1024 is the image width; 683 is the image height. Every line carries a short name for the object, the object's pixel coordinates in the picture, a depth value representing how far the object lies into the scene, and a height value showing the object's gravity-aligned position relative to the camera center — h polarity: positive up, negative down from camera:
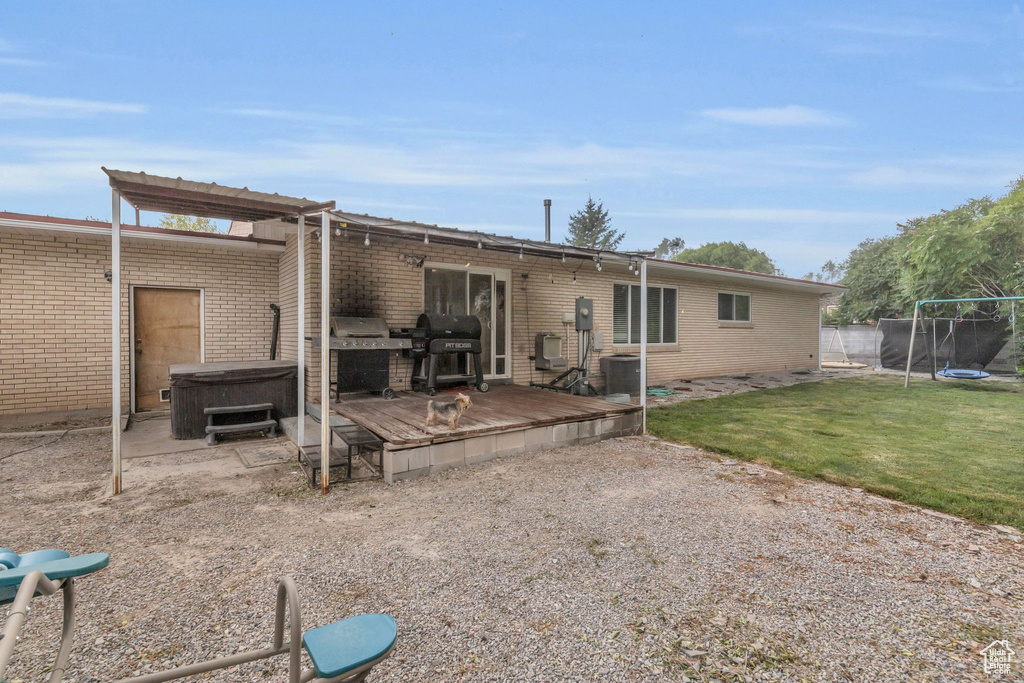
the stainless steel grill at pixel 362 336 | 5.95 +0.01
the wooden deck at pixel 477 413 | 4.48 -0.91
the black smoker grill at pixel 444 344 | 6.65 -0.11
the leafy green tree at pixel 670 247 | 64.06 +12.76
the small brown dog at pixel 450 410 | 4.58 -0.73
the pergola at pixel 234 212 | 3.65 +1.18
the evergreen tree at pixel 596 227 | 43.50 +10.29
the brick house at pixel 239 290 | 6.39 +0.75
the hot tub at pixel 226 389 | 5.47 -0.64
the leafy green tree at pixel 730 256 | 51.56 +9.10
